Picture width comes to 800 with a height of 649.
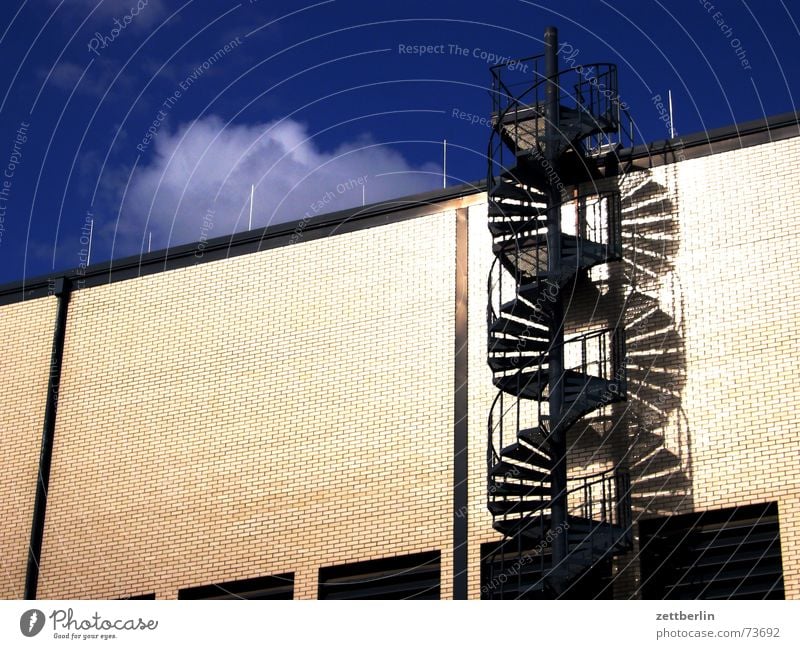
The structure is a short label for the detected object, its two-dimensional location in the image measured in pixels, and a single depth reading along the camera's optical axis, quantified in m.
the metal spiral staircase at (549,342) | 22.97
